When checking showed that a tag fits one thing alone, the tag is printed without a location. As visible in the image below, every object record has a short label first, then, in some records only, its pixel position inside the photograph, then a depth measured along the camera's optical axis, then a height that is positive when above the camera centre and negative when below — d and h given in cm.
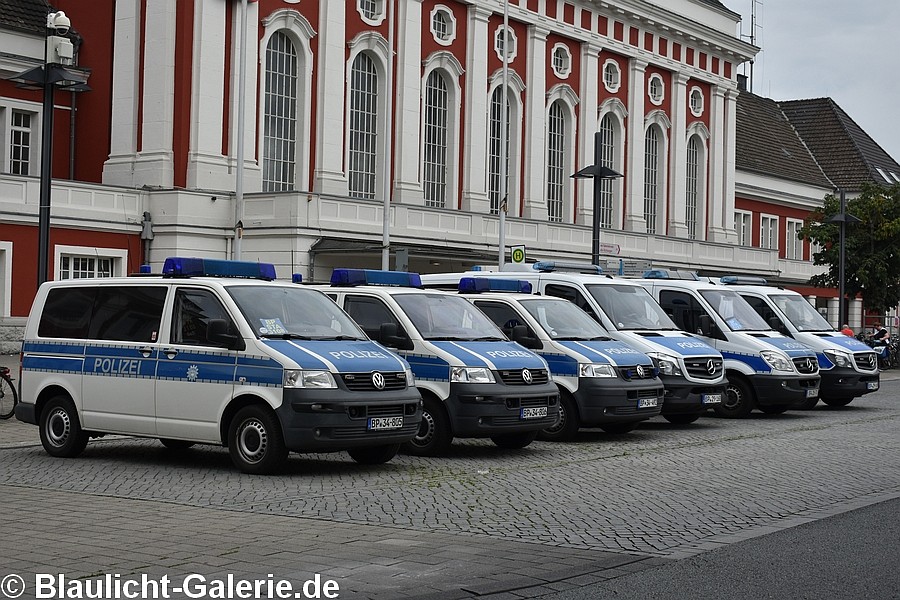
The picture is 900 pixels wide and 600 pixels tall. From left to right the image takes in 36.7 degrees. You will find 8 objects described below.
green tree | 4838 +342
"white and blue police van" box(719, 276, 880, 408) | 2470 -11
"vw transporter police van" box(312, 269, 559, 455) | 1547 -35
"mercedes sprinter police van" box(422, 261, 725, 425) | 1992 +10
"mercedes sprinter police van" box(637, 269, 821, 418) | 2236 -17
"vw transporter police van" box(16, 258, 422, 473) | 1345 -42
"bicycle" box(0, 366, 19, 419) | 1894 -101
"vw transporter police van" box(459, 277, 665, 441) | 1756 -32
